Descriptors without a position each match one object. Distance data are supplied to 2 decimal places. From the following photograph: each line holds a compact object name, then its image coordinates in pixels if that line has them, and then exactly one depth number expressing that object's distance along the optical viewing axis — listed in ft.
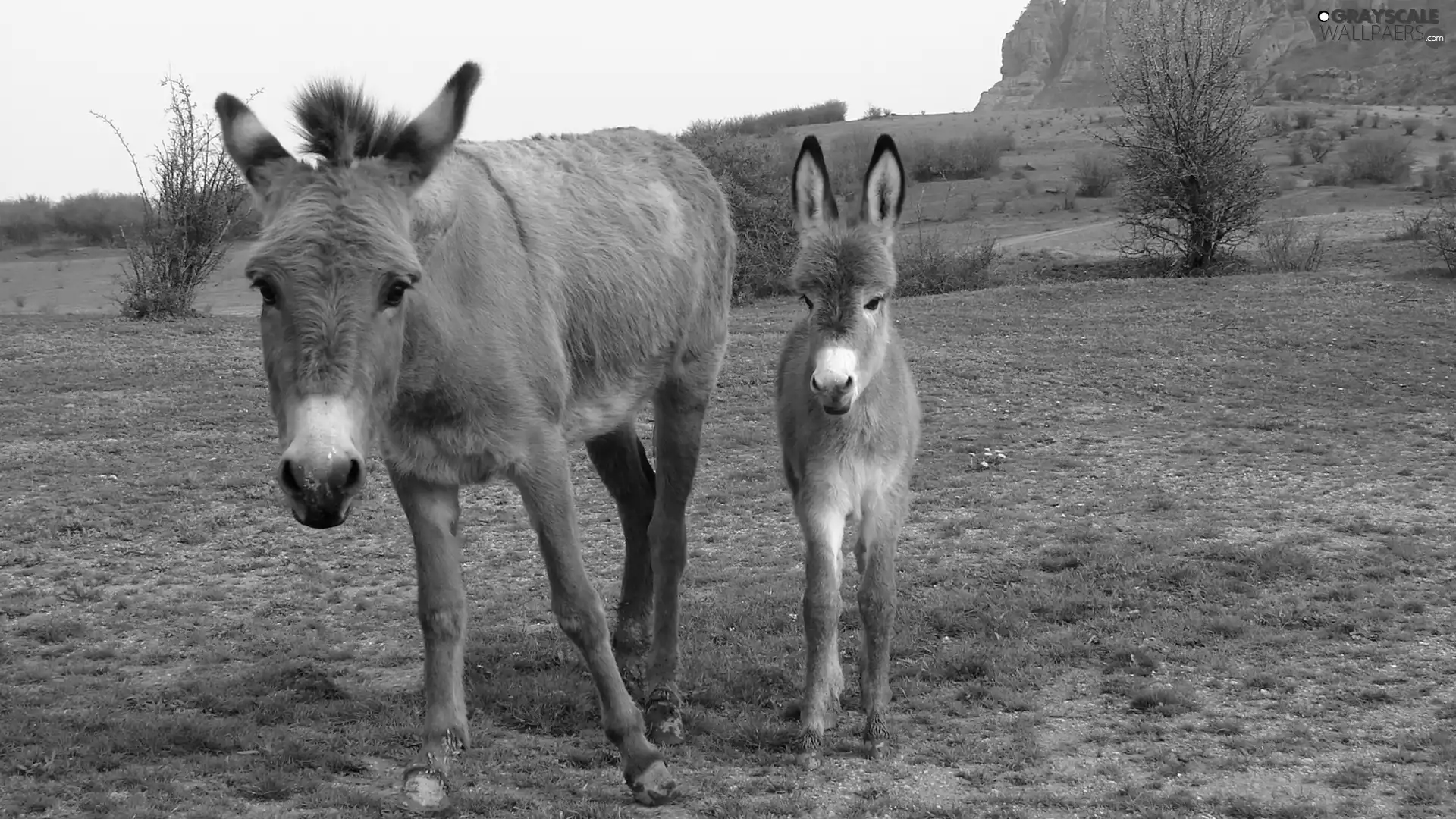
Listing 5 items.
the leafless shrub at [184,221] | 69.41
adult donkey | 11.12
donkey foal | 16.52
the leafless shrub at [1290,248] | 68.80
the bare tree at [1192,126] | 70.38
